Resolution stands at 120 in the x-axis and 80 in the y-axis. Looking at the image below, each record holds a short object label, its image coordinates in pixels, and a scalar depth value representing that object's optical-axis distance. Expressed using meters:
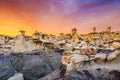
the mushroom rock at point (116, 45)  4.19
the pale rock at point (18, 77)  4.67
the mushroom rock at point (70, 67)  4.08
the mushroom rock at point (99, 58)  4.12
